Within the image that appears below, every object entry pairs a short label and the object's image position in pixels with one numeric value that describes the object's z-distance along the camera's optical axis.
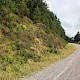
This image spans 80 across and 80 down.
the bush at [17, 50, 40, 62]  8.67
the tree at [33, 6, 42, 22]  15.29
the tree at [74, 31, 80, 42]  55.77
